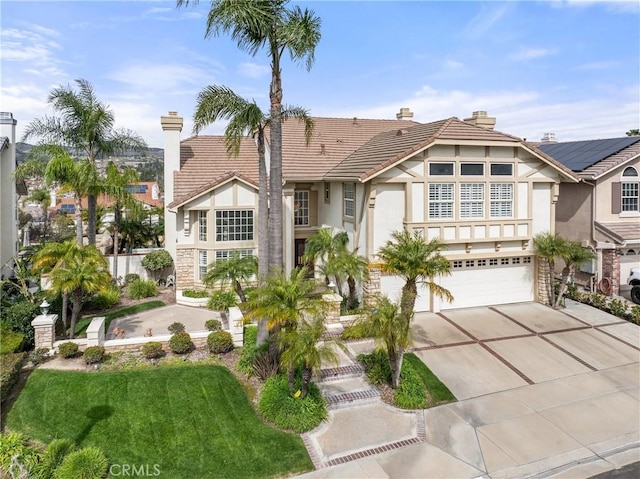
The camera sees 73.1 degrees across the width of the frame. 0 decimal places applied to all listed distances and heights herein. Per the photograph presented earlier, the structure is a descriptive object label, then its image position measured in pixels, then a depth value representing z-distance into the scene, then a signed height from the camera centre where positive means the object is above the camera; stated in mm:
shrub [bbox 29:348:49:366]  12742 -3683
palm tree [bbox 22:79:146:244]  20500 +5019
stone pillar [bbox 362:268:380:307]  17344 -2118
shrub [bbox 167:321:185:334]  15122 -3418
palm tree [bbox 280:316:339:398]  10219 -2810
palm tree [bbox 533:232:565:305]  18547 -914
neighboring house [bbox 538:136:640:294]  21016 +1012
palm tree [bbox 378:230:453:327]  13055 -1051
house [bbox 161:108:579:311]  17619 +1340
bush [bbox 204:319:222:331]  15397 -3377
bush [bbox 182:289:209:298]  19838 -2877
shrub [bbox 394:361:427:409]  11812 -4524
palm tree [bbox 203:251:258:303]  16344 -1544
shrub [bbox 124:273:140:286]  22141 -2391
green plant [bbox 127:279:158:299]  20344 -2758
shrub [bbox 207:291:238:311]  19078 -3098
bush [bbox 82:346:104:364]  12719 -3626
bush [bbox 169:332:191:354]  13594 -3542
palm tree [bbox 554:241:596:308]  18375 -1125
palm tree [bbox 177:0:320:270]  12359 +5827
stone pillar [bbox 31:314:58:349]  13117 -3054
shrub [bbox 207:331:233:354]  13750 -3554
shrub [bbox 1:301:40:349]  13625 -2785
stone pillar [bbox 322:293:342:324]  16256 -3172
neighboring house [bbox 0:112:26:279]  22656 +2131
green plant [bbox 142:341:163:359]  13258 -3641
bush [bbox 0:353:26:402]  10953 -3667
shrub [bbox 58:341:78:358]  12992 -3552
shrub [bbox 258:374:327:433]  10758 -4542
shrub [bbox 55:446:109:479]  8570 -4730
